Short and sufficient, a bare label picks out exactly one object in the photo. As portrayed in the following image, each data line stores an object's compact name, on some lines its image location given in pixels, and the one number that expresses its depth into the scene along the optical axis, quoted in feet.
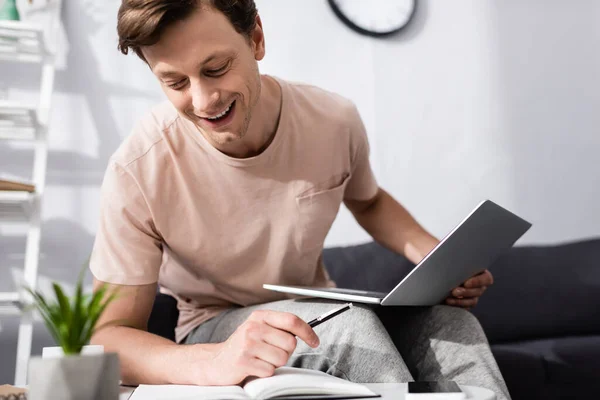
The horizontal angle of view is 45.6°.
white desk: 3.04
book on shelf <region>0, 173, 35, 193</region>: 7.30
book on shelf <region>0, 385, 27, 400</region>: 3.17
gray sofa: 7.46
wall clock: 9.31
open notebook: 2.97
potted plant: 2.49
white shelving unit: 7.42
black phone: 2.89
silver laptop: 3.82
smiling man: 3.76
